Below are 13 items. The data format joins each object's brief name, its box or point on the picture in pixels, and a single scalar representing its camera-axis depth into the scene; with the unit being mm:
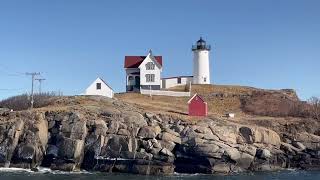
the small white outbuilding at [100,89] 78375
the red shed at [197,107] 68875
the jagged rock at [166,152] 55125
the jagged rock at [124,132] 57344
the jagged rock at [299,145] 60625
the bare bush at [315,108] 73912
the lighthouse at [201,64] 94812
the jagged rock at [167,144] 56062
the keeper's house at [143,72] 86875
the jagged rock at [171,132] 58341
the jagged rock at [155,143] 55875
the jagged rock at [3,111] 63444
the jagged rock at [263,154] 57247
